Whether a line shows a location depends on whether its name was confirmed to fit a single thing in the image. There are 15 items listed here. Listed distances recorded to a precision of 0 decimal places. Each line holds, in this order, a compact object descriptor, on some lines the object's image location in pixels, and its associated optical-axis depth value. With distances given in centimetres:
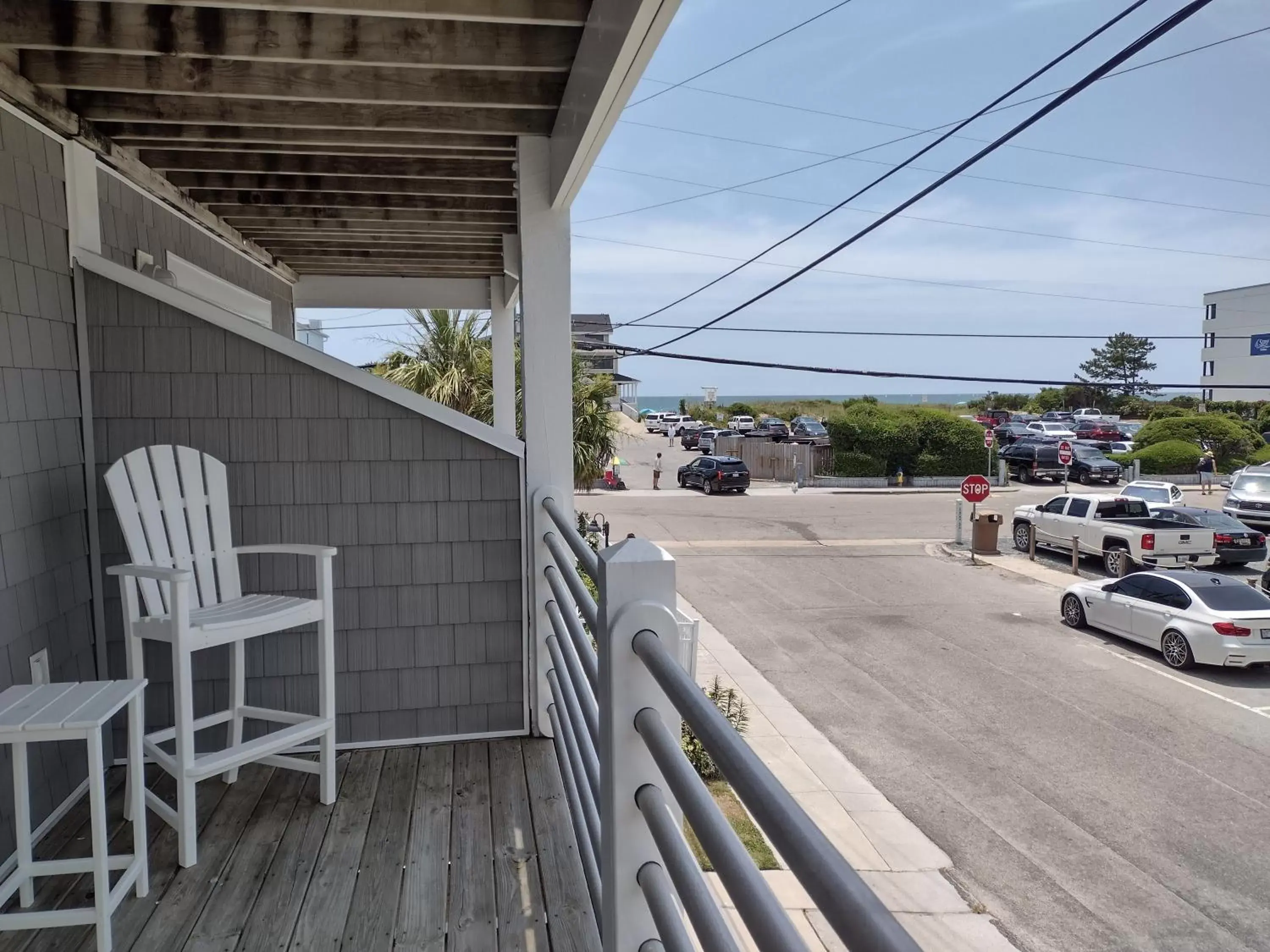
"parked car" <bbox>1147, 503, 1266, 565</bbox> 1251
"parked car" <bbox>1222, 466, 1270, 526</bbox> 1482
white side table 181
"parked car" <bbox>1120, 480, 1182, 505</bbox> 1436
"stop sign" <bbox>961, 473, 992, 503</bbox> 1417
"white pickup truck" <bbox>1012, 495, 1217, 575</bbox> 1222
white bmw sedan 827
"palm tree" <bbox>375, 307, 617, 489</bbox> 1084
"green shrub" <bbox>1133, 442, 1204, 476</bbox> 2372
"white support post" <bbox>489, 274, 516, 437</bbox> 664
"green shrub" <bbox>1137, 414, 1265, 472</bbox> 2419
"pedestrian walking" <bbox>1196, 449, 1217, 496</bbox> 2159
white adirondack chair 226
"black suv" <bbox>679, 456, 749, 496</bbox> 2191
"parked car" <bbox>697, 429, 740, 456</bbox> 3198
